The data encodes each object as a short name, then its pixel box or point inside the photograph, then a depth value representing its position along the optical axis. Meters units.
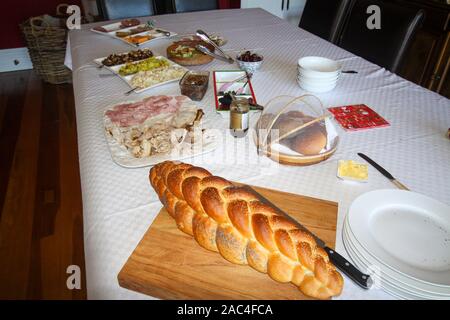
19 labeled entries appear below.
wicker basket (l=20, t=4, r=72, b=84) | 3.07
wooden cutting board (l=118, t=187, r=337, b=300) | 0.67
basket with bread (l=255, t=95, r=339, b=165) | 0.99
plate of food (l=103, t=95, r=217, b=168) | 1.00
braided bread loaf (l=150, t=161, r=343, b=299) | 0.64
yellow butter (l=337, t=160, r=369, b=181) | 0.95
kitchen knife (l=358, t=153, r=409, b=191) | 0.94
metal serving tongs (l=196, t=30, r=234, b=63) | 1.72
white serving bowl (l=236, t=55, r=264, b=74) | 1.55
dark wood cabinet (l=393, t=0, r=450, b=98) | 2.69
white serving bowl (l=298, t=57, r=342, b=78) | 1.39
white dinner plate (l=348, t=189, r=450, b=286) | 0.67
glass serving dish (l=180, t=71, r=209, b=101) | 1.32
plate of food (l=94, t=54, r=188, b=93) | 1.44
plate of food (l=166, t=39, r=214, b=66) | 1.64
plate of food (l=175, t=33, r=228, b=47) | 1.90
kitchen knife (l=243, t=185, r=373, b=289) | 0.67
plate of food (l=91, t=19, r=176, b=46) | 1.97
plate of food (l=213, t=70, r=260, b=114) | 1.24
